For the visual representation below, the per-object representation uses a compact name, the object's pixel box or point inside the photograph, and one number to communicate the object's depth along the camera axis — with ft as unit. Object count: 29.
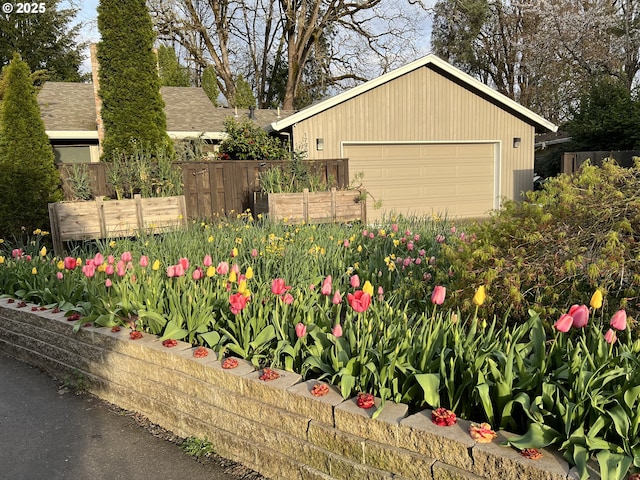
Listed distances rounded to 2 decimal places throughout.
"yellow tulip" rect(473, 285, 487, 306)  7.05
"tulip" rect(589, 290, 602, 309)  6.44
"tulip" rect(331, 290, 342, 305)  8.51
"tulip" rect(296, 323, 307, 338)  7.89
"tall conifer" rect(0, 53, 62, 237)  27.20
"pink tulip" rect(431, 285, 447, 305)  7.59
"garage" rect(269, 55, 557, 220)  40.68
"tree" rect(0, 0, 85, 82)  82.28
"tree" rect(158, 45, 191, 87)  71.67
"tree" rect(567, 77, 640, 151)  49.90
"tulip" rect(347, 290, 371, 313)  7.45
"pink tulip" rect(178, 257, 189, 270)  10.55
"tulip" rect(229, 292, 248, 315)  8.43
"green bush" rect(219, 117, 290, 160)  34.42
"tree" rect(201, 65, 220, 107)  76.43
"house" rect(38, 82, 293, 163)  41.75
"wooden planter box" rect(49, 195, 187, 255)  21.03
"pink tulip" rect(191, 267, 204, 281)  10.36
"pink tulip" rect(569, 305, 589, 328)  6.47
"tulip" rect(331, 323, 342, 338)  7.54
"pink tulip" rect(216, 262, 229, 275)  10.10
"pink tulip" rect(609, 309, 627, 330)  6.28
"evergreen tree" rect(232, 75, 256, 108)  73.26
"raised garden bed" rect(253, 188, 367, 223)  25.04
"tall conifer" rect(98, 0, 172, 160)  29.14
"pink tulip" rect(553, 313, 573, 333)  6.27
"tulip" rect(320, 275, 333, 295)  8.89
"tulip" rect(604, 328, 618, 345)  6.49
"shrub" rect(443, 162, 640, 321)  8.53
